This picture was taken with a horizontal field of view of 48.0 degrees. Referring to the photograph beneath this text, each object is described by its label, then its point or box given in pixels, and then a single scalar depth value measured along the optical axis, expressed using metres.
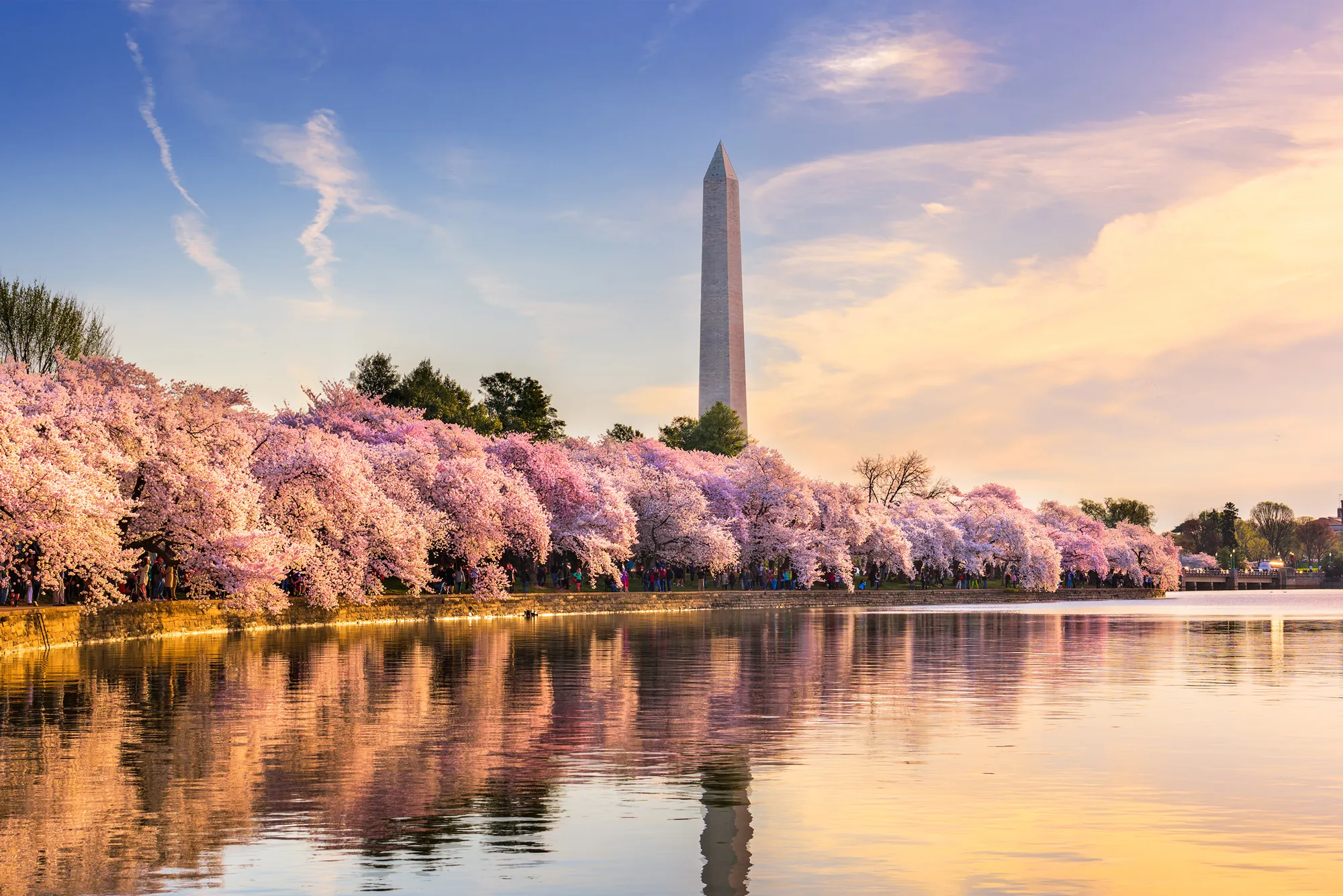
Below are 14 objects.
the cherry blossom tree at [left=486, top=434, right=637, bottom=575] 84.12
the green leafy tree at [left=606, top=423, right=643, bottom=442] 141.50
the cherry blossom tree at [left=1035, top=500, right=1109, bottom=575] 146.75
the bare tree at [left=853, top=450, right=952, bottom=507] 145.75
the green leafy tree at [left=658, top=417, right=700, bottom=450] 124.19
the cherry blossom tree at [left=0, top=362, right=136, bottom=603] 38.22
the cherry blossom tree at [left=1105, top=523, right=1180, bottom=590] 154.62
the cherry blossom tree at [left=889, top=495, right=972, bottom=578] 124.12
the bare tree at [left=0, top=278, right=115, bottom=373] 90.38
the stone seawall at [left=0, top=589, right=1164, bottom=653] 39.12
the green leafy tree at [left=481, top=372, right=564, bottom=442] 119.44
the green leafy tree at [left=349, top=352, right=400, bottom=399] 129.38
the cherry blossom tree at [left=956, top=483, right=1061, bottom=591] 127.62
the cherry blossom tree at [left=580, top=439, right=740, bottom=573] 95.94
